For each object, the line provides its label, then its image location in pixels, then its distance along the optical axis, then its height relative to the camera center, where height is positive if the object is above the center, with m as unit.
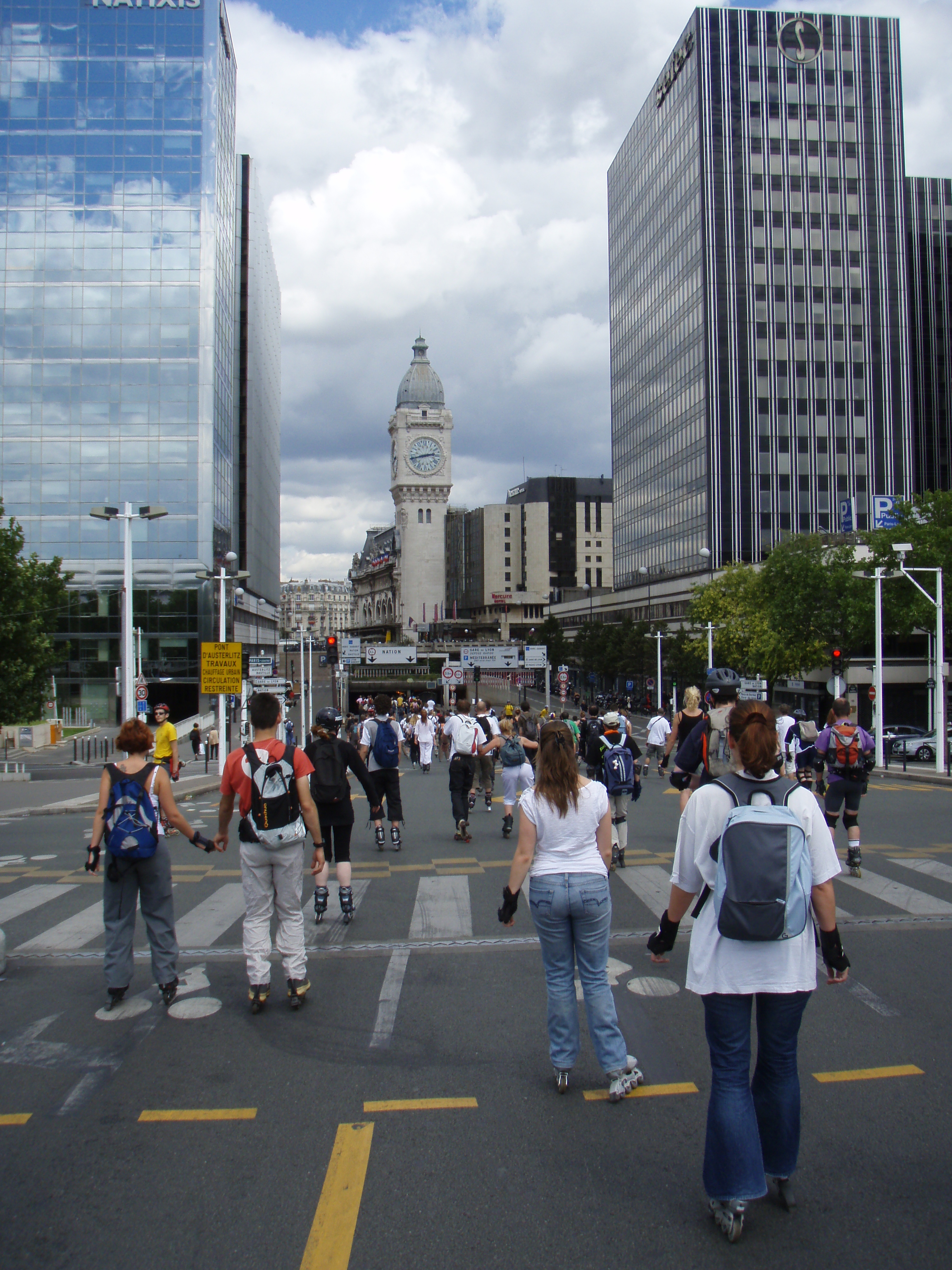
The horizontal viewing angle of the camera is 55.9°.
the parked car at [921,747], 35.31 -3.38
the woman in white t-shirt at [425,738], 25.16 -2.06
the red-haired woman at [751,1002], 3.45 -1.32
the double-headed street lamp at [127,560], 24.67 +3.10
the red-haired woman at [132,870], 5.97 -1.36
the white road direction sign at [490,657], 49.66 +0.44
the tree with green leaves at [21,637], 33.38 +1.19
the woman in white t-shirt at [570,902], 4.62 -1.23
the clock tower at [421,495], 171.38 +32.83
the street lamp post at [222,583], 28.42 +2.95
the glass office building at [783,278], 71.44 +31.39
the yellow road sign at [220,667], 24.95 -0.02
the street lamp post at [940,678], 26.66 -0.53
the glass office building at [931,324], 96.31 +37.49
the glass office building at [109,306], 52.91 +21.46
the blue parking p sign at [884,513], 37.06 +6.27
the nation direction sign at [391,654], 65.31 +0.84
